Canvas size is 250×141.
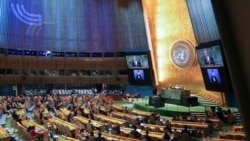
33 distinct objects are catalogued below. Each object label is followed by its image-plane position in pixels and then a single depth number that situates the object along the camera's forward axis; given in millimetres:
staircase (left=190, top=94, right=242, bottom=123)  17231
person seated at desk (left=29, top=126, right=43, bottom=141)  10394
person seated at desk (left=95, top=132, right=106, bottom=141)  9416
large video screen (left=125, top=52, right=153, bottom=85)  28016
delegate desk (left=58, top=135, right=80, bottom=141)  9773
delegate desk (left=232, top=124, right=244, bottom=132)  11534
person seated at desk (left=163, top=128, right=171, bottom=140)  10195
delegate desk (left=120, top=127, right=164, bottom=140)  10573
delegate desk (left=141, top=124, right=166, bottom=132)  12373
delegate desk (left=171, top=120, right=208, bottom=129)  12580
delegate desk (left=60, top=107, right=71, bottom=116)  17214
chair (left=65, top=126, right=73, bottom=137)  11379
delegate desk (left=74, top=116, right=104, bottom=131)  12977
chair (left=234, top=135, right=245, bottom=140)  10012
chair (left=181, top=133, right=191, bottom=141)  10375
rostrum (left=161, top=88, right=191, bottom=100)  19672
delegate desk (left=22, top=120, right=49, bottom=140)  10827
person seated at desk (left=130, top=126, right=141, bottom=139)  10594
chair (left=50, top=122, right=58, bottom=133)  12938
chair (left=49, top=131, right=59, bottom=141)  10623
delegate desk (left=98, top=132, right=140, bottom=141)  9999
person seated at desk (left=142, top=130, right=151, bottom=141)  9812
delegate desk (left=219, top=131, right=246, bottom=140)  10116
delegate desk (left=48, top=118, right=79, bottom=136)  11491
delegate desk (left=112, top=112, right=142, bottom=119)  15462
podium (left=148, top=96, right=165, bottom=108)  20562
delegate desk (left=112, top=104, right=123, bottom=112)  20255
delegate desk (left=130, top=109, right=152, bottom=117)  16778
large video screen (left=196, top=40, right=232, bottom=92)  17438
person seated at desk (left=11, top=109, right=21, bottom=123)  14291
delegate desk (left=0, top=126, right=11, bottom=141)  9486
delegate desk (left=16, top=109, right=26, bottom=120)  15149
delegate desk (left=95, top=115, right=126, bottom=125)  14048
